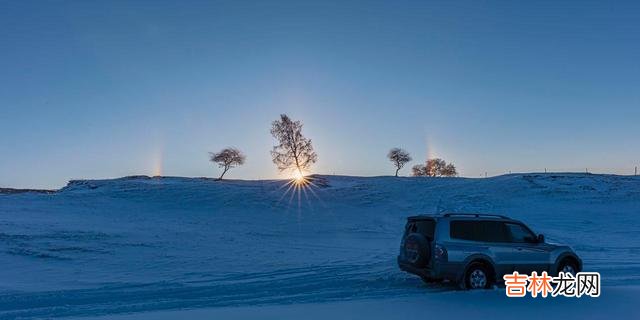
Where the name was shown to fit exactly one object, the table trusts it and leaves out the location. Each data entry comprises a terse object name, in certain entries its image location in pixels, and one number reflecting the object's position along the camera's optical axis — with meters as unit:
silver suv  12.44
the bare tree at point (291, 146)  69.62
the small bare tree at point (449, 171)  111.00
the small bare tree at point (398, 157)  99.81
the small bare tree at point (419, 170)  110.80
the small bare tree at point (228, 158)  78.06
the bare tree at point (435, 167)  111.31
